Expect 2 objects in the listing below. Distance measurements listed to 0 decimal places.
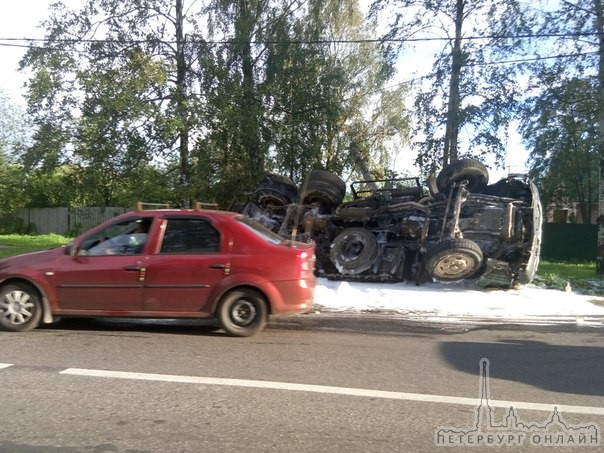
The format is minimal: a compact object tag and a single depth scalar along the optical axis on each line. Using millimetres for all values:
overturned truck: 10352
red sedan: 6742
